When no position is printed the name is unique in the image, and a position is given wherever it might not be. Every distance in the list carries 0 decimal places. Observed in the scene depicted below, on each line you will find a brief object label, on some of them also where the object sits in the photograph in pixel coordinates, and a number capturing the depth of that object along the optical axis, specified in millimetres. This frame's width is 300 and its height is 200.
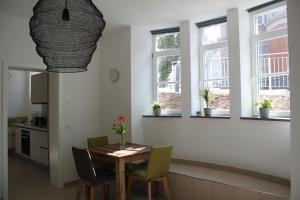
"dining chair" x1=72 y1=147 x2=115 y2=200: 3041
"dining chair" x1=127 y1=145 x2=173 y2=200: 3080
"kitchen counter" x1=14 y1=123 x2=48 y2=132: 5208
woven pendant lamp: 1449
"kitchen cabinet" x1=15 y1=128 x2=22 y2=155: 6355
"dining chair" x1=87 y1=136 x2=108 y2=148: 3897
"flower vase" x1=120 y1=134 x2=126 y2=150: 3545
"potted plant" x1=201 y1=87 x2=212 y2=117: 3871
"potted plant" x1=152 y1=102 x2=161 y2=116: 4409
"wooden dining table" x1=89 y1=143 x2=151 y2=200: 3057
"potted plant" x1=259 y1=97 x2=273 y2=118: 3246
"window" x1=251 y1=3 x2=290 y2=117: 3287
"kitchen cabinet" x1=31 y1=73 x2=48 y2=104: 5148
